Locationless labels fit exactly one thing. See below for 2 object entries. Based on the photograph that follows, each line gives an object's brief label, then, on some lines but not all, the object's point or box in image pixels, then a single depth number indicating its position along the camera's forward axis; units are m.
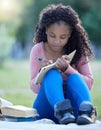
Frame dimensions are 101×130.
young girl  3.84
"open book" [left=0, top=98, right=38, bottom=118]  4.03
